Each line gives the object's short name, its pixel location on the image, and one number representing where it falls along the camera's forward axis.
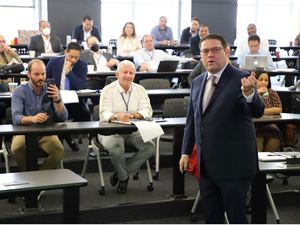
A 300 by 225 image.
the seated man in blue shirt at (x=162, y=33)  11.22
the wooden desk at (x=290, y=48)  11.83
